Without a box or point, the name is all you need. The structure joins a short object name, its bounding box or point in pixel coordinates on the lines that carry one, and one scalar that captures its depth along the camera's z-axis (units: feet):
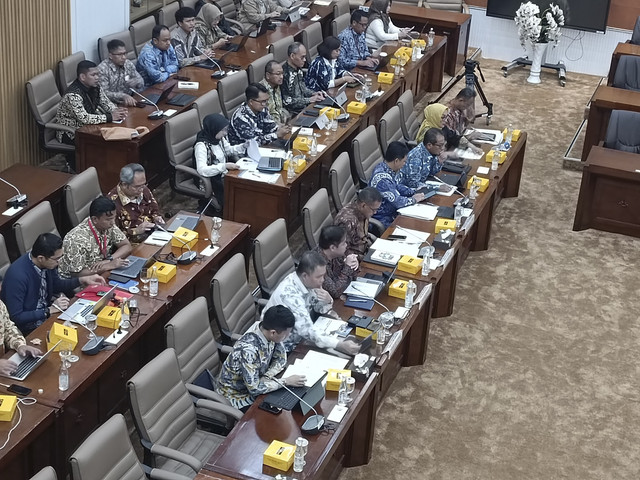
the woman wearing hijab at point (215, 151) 27.20
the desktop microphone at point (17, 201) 24.22
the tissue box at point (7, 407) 16.47
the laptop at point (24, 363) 17.87
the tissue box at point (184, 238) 22.89
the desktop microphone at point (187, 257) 22.31
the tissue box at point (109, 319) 19.60
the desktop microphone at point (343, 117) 31.07
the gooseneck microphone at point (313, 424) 17.15
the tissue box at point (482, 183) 27.76
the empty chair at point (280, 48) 36.01
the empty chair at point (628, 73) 39.06
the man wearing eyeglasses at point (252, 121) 28.78
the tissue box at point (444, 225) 25.11
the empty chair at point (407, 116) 32.65
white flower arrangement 43.73
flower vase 44.52
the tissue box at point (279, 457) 16.20
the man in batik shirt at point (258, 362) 18.04
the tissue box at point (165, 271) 21.47
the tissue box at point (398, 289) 21.77
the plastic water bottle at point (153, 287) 20.94
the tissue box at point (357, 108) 31.94
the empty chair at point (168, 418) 16.92
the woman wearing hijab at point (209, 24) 38.04
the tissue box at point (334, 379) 18.38
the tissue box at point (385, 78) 35.32
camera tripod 37.27
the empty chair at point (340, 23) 40.57
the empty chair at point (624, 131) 32.94
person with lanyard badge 21.81
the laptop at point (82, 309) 19.72
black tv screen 45.29
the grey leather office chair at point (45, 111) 29.12
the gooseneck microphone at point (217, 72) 33.60
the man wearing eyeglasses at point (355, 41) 37.76
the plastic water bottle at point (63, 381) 17.53
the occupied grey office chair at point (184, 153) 27.69
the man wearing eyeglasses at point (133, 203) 23.77
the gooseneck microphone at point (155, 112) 29.35
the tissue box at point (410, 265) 22.88
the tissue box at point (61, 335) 18.78
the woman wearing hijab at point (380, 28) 39.99
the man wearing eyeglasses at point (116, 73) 31.04
